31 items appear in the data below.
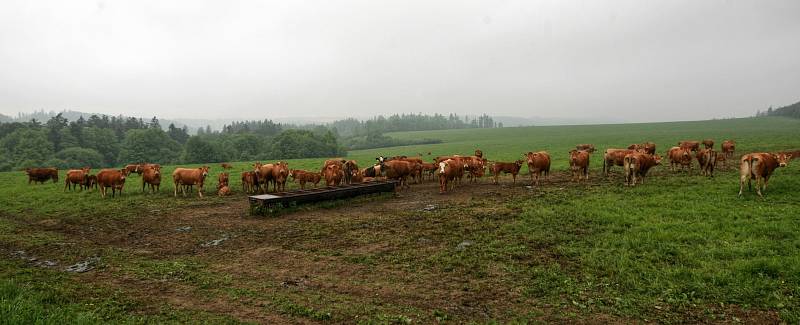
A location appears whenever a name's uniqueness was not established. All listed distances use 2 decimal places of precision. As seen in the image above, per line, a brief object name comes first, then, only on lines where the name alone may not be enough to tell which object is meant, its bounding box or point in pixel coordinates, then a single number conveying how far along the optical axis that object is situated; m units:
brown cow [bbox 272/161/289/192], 19.30
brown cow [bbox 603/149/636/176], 19.05
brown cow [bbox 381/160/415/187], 20.25
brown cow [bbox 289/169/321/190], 20.81
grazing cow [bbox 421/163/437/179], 23.00
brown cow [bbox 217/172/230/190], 20.16
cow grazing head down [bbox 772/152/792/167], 13.07
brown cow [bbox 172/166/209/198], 19.02
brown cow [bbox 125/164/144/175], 28.13
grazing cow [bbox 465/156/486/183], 20.39
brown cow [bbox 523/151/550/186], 18.83
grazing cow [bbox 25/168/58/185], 25.75
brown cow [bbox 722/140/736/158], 24.53
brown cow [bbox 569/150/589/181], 18.71
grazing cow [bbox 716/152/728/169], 20.92
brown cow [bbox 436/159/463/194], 18.22
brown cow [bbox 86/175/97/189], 21.55
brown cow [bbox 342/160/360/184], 21.00
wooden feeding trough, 14.06
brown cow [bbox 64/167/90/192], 21.17
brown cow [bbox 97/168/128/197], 19.09
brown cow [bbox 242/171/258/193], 19.73
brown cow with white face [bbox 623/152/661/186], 15.95
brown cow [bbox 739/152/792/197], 11.91
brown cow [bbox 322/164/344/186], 19.62
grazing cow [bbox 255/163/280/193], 19.34
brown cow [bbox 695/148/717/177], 16.73
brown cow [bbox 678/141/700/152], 26.38
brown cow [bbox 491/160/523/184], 19.80
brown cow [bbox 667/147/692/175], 18.33
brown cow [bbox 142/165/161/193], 20.08
